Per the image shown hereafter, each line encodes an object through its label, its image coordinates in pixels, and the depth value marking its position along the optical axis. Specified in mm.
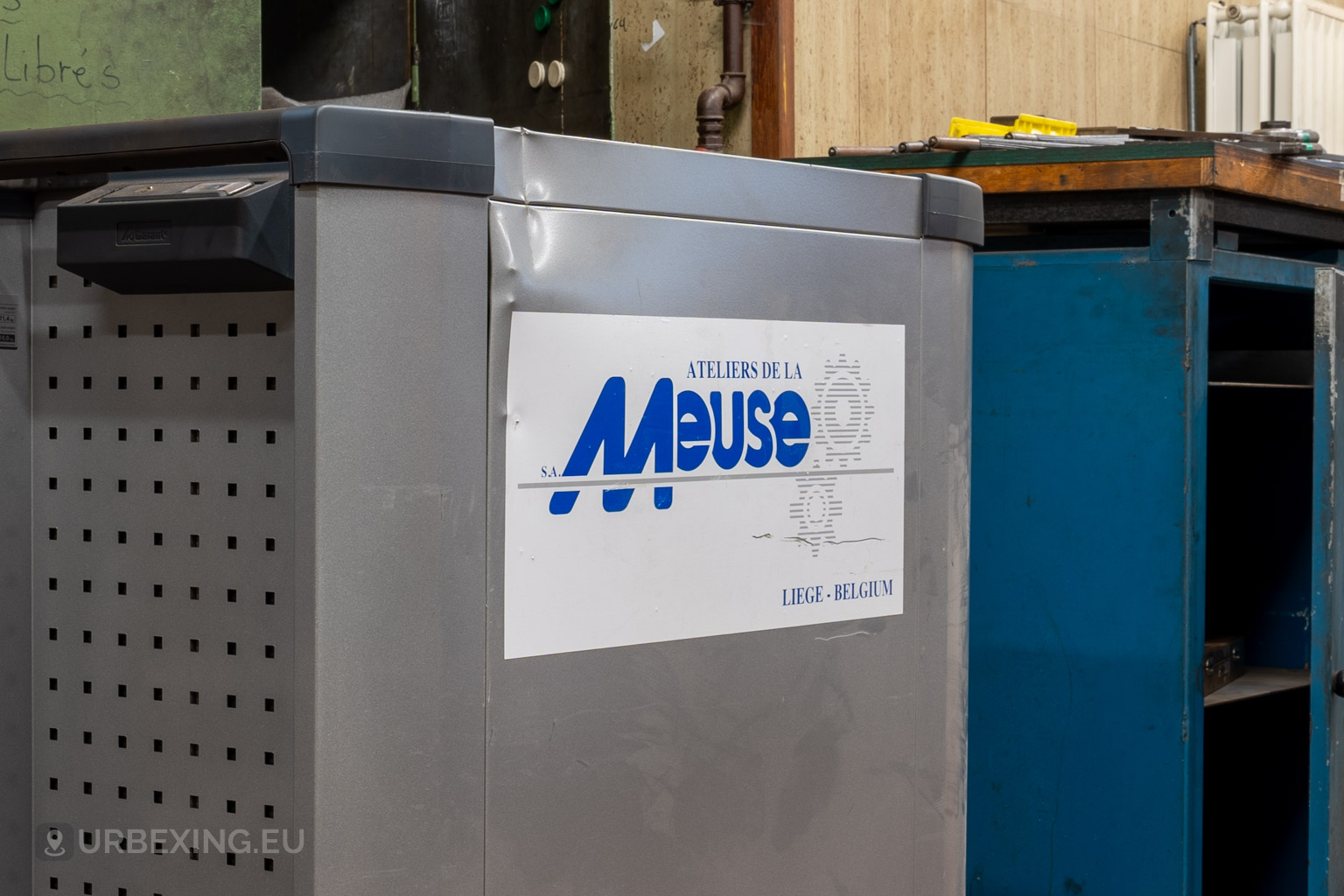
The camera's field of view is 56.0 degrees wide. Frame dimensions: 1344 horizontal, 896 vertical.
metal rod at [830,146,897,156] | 2279
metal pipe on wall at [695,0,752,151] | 2920
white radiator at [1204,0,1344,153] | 4309
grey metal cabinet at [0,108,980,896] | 1006
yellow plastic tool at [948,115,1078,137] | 2348
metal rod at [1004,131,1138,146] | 2242
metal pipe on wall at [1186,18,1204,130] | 4406
